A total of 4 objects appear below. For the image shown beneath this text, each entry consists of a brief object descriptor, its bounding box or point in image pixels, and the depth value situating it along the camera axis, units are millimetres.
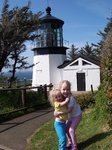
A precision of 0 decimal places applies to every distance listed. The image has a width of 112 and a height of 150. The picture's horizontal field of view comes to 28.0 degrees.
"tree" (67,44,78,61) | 59723
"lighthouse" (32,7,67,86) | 24401
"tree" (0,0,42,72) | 12474
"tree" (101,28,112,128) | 5484
